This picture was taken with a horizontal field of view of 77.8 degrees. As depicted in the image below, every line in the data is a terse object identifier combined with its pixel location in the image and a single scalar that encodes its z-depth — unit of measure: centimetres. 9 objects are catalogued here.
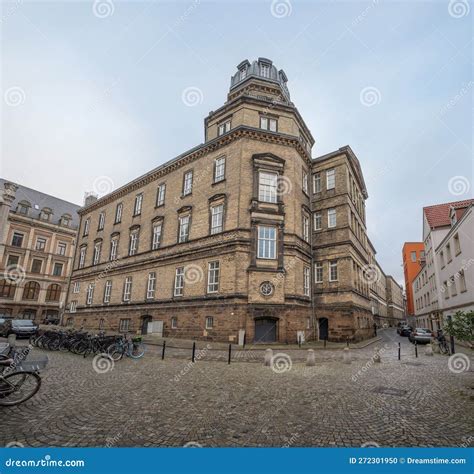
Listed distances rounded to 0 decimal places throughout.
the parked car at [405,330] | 3954
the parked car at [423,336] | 2740
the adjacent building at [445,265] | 2334
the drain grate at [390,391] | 794
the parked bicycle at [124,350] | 1370
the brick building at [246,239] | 2044
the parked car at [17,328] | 2276
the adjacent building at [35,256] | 4397
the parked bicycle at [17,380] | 634
